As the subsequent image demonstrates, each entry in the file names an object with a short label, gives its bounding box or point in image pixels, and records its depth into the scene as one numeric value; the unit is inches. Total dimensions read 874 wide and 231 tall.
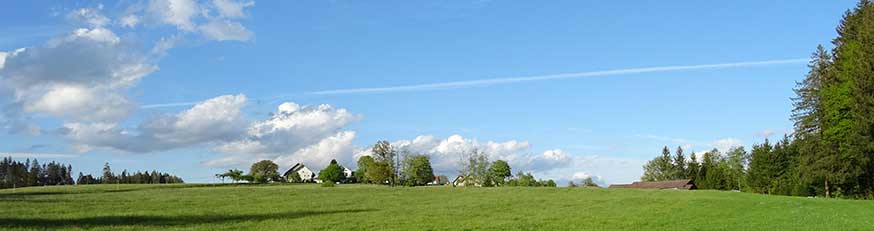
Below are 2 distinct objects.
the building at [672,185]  5285.4
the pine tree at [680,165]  6422.2
